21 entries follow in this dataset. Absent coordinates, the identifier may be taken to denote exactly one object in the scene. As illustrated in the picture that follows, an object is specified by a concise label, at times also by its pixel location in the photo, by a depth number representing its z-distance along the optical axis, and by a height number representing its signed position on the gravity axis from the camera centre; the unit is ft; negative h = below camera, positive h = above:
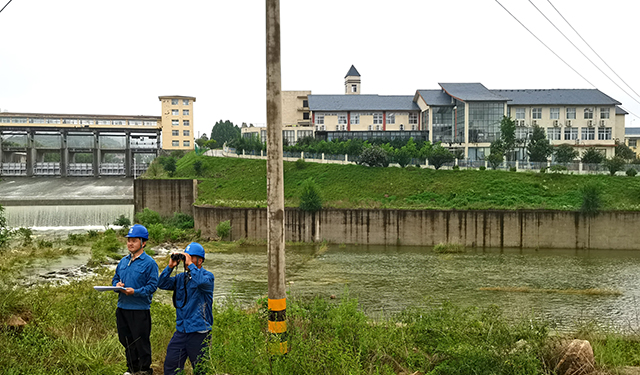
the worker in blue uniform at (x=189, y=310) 21.16 -5.55
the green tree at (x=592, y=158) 148.46 +3.56
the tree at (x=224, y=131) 325.83 +25.37
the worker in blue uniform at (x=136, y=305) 22.24 -5.58
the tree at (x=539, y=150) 156.15 +6.19
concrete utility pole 19.75 -0.19
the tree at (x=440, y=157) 146.30 +3.91
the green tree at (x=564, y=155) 150.39 +4.69
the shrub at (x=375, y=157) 150.30 +4.08
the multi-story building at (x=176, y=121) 226.99 +22.02
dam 129.49 -8.40
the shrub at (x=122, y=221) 127.95 -11.96
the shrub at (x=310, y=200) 119.44 -6.35
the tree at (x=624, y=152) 185.55 +6.70
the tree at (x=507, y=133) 171.42 +12.27
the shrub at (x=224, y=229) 117.91 -12.62
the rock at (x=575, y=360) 22.80 -8.18
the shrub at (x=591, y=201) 111.86 -6.34
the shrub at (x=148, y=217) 127.26 -10.92
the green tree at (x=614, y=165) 136.87 +1.47
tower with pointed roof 236.43 +40.23
